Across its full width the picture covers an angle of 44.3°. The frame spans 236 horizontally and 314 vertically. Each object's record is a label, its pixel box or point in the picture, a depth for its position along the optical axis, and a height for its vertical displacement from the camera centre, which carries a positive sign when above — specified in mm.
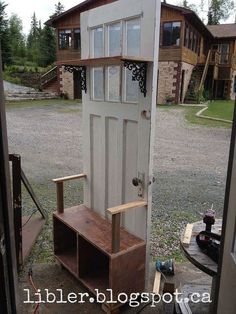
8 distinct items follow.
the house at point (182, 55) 13609 +1514
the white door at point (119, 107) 1775 -171
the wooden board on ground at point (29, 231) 2609 -1466
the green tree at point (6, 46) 18141 +2124
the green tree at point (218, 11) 26016 +6513
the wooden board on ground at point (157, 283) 2133 -1472
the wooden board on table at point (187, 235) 1657 -888
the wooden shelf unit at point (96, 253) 1902 -1208
